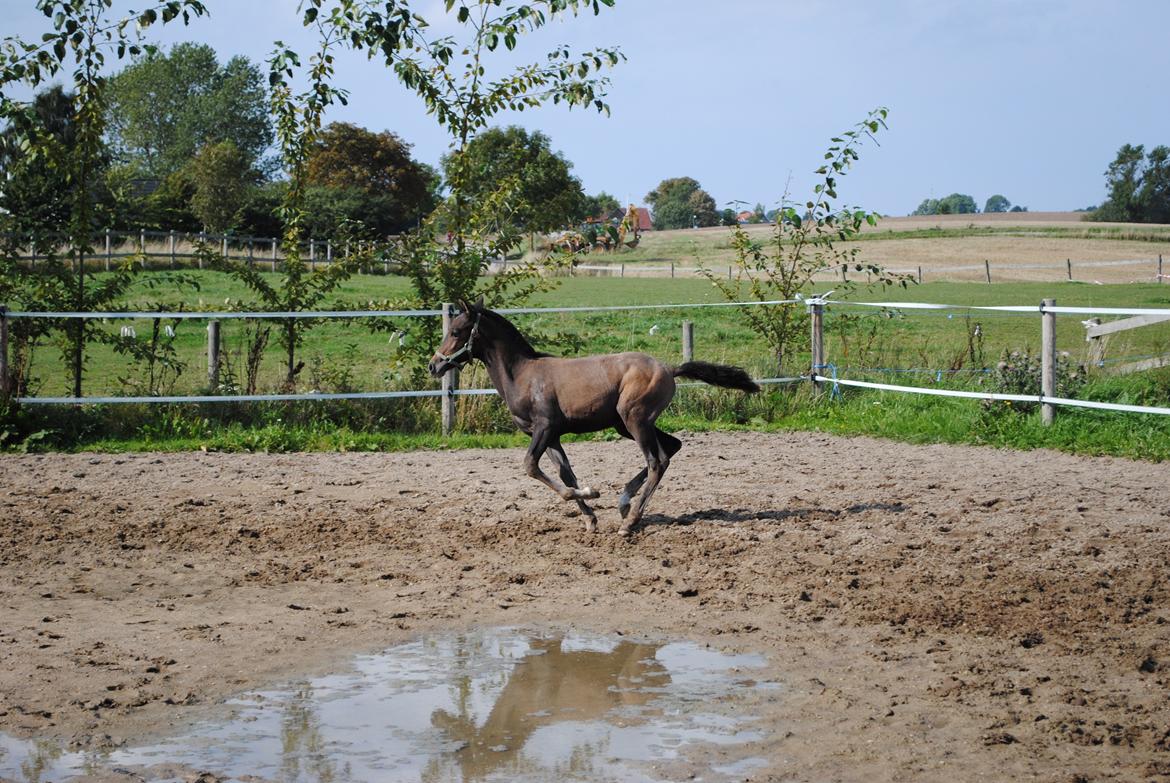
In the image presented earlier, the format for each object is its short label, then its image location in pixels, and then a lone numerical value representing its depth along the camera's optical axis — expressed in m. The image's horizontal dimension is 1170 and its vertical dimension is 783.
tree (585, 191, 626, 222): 102.75
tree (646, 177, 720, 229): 138.12
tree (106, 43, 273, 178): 99.88
